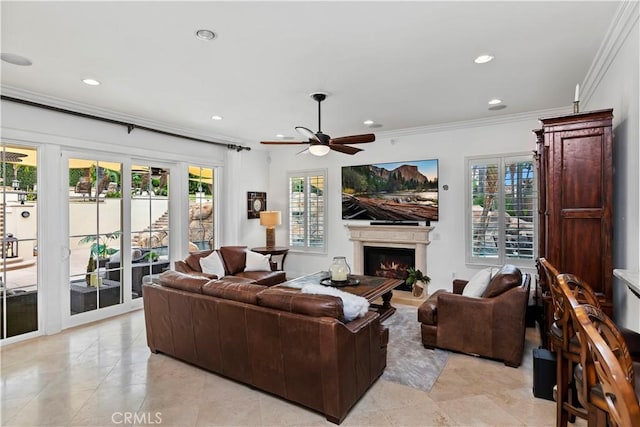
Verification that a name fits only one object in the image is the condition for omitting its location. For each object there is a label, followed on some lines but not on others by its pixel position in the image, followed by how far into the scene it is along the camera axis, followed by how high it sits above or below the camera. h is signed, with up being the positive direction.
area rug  3.04 -1.47
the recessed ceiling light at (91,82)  3.62 +1.43
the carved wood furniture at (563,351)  1.99 -0.83
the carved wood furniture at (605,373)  1.04 -0.56
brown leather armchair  3.25 -1.09
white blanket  2.60 -0.68
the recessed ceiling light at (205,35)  2.63 +1.40
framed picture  7.16 +0.23
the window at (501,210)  5.07 +0.03
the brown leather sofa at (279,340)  2.37 -0.98
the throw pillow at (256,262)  5.63 -0.81
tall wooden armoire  2.69 +0.13
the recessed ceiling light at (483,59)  3.10 +1.42
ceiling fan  3.79 +0.83
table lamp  6.90 -0.09
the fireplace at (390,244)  5.82 -0.56
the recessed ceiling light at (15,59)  3.02 +1.42
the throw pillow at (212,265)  5.18 -0.79
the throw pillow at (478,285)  3.59 -0.78
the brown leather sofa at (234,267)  5.10 -0.82
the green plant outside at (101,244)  4.67 -0.40
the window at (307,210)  6.99 +0.07
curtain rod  3.86 +1.30
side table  6.71 -0.74
